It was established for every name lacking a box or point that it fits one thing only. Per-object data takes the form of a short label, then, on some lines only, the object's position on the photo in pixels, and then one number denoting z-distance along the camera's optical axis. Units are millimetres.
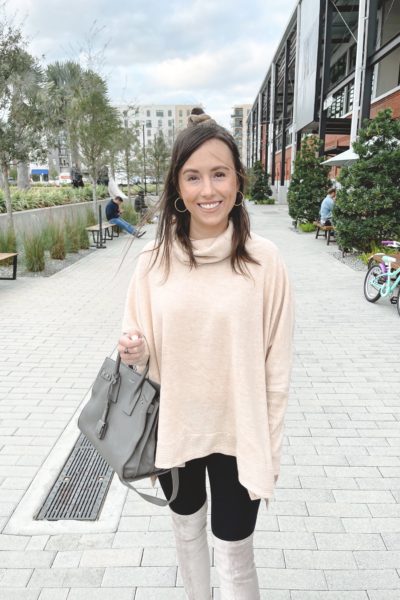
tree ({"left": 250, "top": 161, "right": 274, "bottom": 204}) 34969
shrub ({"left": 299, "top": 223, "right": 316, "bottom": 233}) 18312
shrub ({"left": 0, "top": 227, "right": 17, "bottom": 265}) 9953
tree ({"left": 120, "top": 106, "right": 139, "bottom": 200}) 26928
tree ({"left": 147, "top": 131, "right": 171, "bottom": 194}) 33706
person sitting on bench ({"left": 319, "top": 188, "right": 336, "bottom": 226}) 14906
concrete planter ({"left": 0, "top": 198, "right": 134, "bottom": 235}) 12117
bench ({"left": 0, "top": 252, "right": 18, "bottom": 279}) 8553
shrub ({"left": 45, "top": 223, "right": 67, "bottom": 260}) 11305
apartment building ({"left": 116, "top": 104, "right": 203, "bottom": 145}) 129000
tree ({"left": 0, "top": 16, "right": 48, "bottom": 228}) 10500
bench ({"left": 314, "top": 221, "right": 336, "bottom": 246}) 14954
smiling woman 1513
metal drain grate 2734
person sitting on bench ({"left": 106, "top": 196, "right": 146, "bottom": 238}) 14945
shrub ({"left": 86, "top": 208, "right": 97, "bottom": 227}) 16675
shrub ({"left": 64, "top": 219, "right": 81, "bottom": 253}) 12484
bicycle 7195
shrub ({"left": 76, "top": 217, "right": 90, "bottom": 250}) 13383
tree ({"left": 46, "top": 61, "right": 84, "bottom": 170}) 12289
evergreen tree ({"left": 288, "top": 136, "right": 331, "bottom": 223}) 17734
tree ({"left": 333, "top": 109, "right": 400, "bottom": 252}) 10492
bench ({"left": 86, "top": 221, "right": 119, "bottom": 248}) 14583
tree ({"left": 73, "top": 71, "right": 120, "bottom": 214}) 16812
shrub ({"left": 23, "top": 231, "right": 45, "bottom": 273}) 9930
